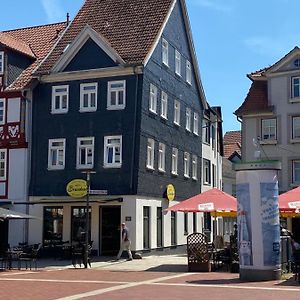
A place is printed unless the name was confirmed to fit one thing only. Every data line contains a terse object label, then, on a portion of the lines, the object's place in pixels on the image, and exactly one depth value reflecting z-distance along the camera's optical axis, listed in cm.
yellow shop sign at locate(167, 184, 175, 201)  2467
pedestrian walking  2038
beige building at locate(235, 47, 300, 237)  2646
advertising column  1318
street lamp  1766
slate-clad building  2200
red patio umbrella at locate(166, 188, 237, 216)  1654
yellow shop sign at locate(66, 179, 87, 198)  2196
